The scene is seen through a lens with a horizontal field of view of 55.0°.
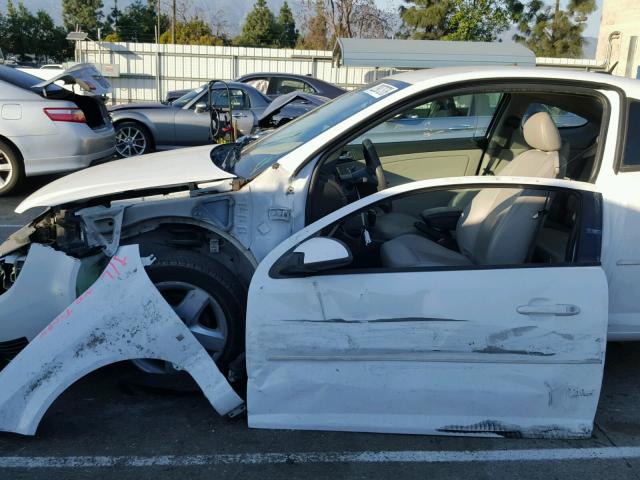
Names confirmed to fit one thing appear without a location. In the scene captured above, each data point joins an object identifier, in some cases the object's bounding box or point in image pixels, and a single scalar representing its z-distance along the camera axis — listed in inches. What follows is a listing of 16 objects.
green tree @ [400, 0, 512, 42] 1066.1
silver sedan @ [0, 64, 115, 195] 289.0
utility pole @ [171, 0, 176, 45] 1668.1
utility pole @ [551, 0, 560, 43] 1382.9
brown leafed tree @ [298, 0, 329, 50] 1106.7
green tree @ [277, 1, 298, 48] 2225.3
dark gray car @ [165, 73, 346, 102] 504.7
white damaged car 108.0
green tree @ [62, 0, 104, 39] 2331.2
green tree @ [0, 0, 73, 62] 2024.5
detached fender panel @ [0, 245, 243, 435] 107.3
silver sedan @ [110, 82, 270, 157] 423.5
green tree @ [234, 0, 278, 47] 2090.3
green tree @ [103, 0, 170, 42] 2197.3
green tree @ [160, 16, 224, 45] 1830.2
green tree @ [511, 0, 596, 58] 1362.0
